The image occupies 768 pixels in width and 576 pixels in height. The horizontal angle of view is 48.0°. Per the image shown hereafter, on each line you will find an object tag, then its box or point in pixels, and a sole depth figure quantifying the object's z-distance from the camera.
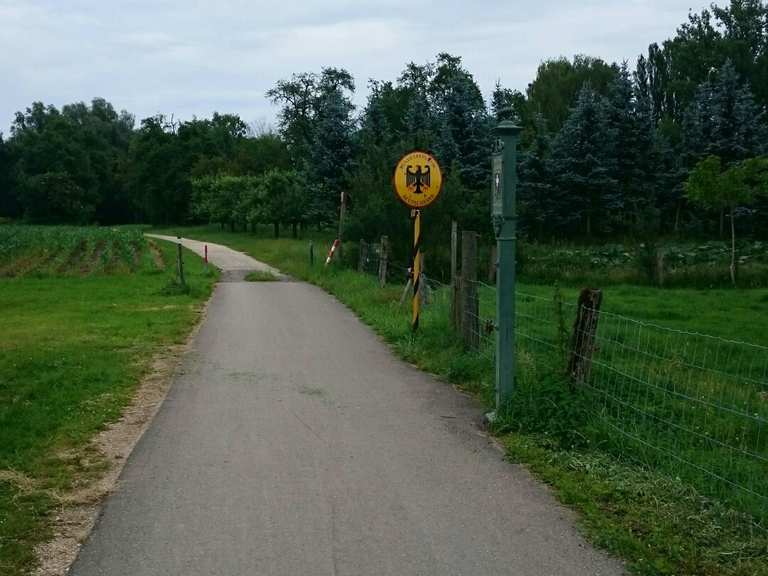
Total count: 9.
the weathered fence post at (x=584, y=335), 7.62
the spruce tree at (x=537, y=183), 44.38
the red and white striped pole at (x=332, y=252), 27.27
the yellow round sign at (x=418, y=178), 13.21
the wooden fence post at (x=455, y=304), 11.45
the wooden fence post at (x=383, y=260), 20.42
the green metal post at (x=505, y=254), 7.55
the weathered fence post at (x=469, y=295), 10.76
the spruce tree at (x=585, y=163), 44.44
